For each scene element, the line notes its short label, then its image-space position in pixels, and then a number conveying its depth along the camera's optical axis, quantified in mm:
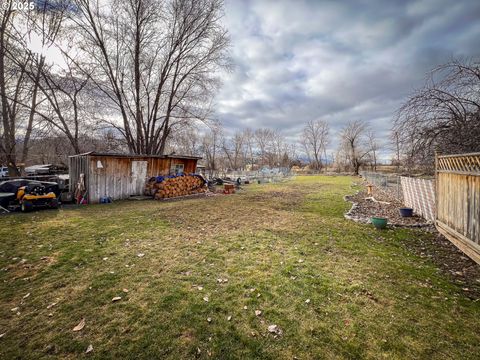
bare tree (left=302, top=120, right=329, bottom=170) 60031
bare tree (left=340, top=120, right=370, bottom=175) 46562
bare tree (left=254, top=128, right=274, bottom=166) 60372
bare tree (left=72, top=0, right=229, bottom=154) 15398
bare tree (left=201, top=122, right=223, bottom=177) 44438
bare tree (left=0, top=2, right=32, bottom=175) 11969
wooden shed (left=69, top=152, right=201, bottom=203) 11305
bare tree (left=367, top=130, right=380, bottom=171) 47438
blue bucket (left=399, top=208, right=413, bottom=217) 7910
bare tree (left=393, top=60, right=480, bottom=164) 5598
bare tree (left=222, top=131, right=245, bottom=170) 53088
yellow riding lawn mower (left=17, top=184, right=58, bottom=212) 8651
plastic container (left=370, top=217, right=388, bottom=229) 6457
